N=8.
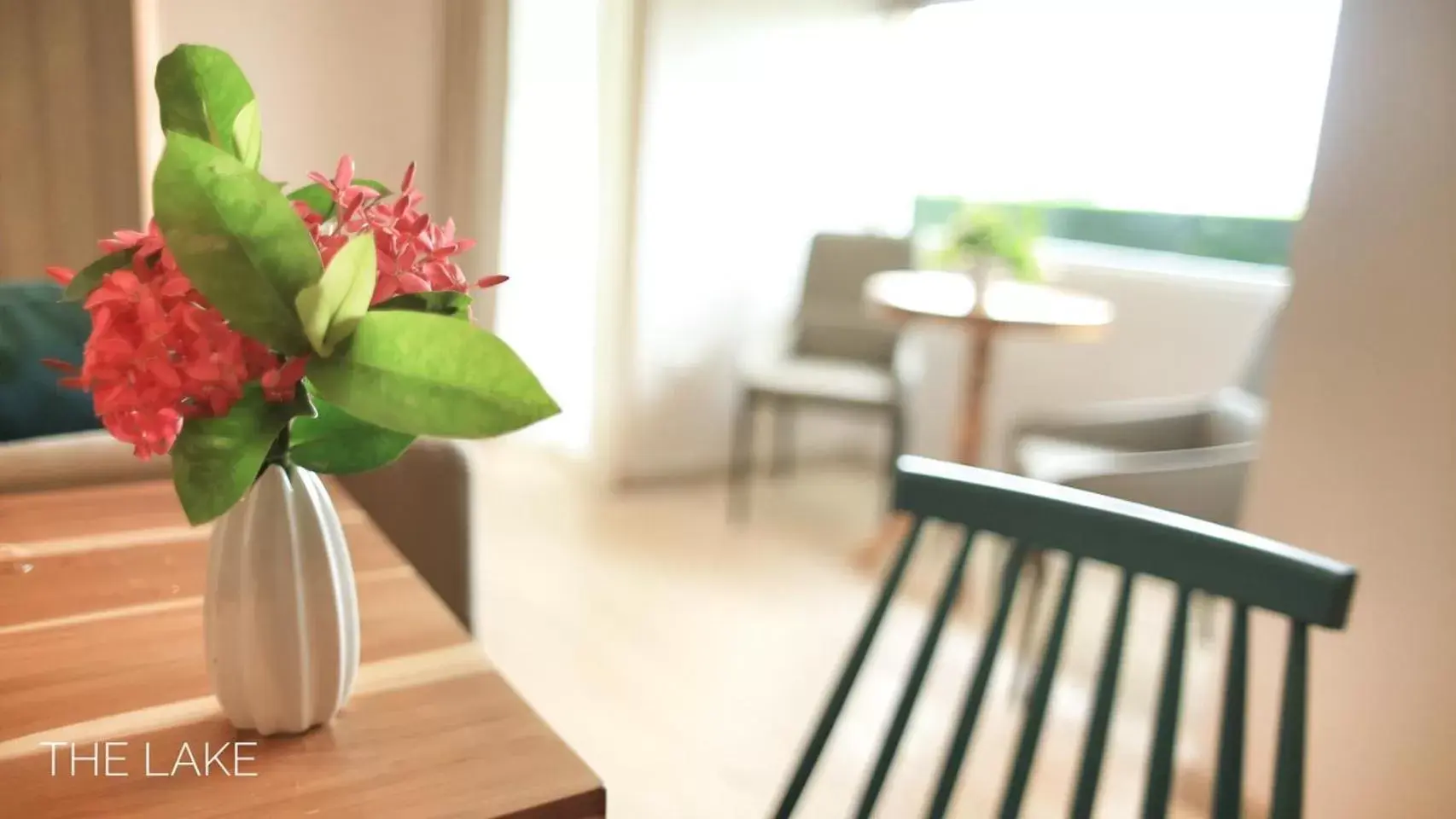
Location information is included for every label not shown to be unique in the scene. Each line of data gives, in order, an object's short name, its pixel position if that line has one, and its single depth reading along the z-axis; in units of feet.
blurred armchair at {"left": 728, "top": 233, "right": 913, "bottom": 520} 10.61
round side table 8.16
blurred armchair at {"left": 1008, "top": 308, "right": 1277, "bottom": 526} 7.15
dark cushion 6.00
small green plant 8.87
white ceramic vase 2.40
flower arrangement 2.02
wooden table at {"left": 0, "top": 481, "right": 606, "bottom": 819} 2.35
